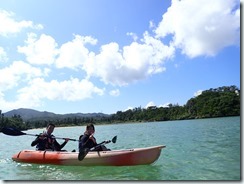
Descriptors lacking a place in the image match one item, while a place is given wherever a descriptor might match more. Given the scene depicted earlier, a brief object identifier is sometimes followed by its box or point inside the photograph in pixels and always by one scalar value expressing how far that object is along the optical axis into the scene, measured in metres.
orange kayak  5.13
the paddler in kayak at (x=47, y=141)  6.34
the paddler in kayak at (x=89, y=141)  5.58
